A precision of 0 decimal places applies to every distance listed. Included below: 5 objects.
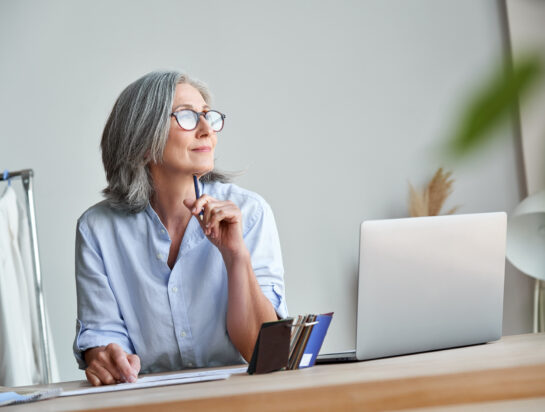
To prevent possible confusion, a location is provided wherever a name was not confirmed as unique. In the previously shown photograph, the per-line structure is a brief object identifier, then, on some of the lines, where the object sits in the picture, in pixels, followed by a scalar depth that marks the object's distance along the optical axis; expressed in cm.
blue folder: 188
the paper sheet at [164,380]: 178
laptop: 186
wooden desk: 136
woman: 233
